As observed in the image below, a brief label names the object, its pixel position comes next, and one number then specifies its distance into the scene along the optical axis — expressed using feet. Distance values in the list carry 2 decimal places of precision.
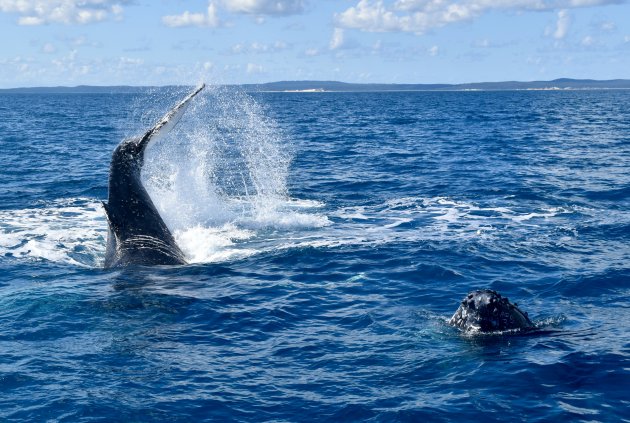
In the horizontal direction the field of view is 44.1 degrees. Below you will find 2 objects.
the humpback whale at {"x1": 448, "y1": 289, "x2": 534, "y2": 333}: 49.39
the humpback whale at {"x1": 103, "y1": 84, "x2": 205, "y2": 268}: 64.54
